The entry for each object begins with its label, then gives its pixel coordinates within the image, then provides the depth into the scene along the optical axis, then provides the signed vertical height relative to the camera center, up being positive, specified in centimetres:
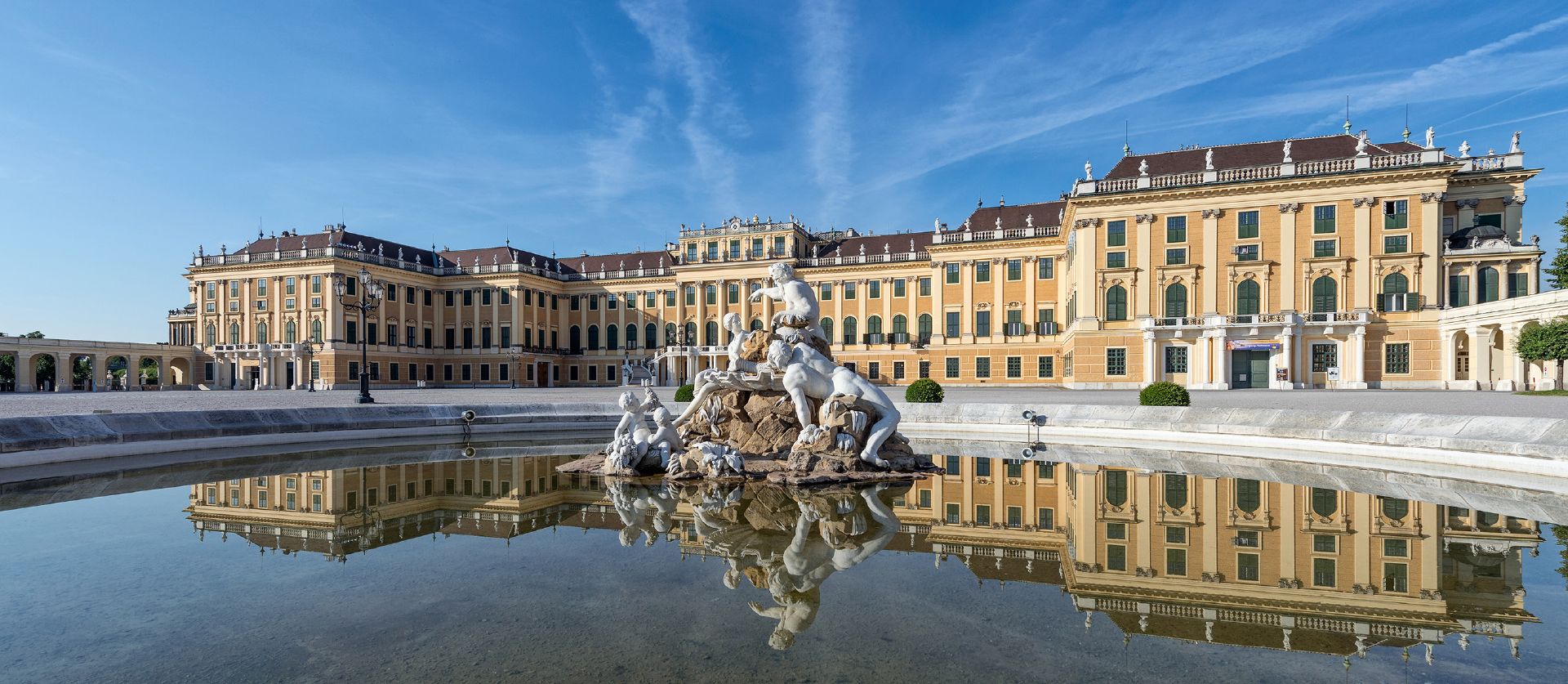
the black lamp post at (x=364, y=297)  2615 +190
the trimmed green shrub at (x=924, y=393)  2083 -167
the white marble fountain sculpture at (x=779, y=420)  1036 -135
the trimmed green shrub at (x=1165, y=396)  1806 -156
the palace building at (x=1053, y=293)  3575 +318
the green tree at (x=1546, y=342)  2600 -27
